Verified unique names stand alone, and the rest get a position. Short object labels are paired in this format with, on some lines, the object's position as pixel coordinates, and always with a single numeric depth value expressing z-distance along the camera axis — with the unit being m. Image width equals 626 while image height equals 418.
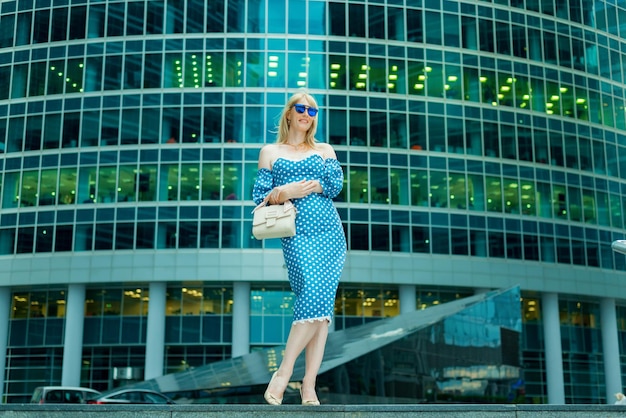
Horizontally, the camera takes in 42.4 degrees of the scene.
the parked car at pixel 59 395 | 26.28
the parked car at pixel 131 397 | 23.72
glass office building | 41.22
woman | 7.10
